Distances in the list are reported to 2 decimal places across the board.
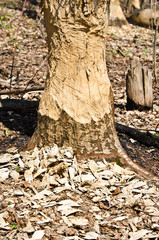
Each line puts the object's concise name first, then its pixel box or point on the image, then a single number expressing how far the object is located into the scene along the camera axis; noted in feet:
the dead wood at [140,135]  12.71
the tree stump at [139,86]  17.06
